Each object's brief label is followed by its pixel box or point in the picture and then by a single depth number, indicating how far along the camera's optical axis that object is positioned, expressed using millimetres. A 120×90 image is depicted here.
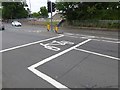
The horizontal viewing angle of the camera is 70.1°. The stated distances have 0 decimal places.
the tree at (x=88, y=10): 12009
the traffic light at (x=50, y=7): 9723
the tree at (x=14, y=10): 25804
